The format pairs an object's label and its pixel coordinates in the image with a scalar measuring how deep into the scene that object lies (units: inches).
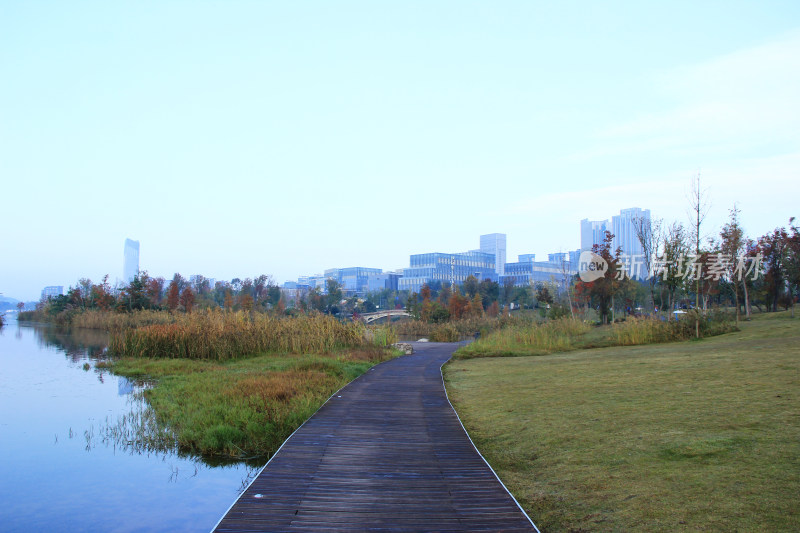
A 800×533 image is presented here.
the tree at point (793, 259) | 864.4
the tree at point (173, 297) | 1913.1
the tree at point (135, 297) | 1605.6
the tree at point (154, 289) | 1857.8
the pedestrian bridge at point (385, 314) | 2066.7
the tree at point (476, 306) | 1650.5
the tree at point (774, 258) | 962.1
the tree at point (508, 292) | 2763.5
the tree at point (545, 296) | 1532.9
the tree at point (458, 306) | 1676.9
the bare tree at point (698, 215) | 822.9
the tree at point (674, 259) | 892.0
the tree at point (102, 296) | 1758.1
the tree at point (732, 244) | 925.2
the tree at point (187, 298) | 1882.5
